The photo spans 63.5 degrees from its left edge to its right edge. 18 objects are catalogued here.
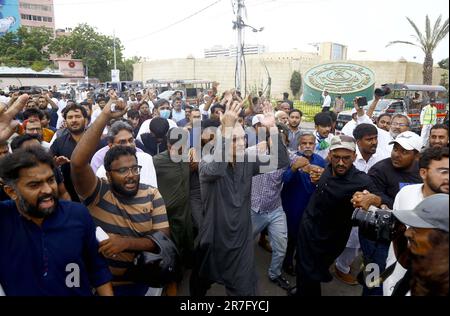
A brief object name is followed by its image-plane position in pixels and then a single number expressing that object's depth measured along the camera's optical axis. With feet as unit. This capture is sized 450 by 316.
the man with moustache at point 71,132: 12.25
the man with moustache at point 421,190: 6.15
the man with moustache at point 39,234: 5.47
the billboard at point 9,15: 152.64
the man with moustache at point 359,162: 11.91
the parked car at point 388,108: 39.58
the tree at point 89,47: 117.60
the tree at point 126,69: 143.17
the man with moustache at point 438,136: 11.69
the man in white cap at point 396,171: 9.45
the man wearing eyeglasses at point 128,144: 9.82
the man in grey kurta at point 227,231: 8.47
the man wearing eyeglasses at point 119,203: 6.52
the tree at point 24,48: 110.73
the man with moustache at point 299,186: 11.77
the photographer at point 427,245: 3.45
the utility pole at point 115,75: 83.35
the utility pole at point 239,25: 43.10
